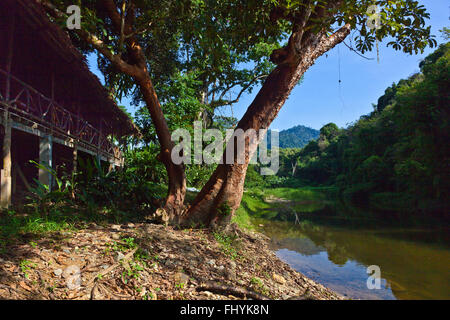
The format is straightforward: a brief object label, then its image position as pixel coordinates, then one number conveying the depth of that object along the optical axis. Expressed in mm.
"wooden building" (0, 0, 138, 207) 5422
